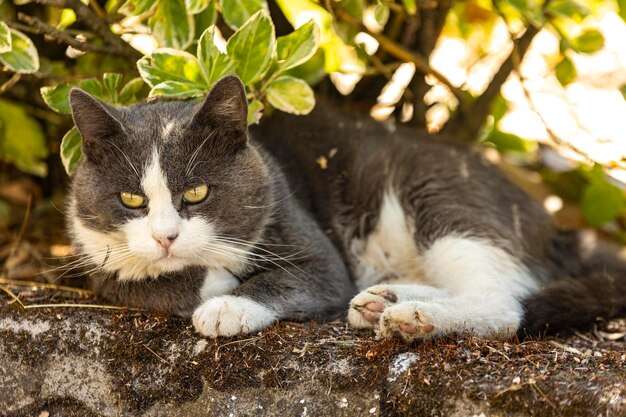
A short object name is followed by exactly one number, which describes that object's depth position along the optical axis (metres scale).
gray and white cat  2.49
